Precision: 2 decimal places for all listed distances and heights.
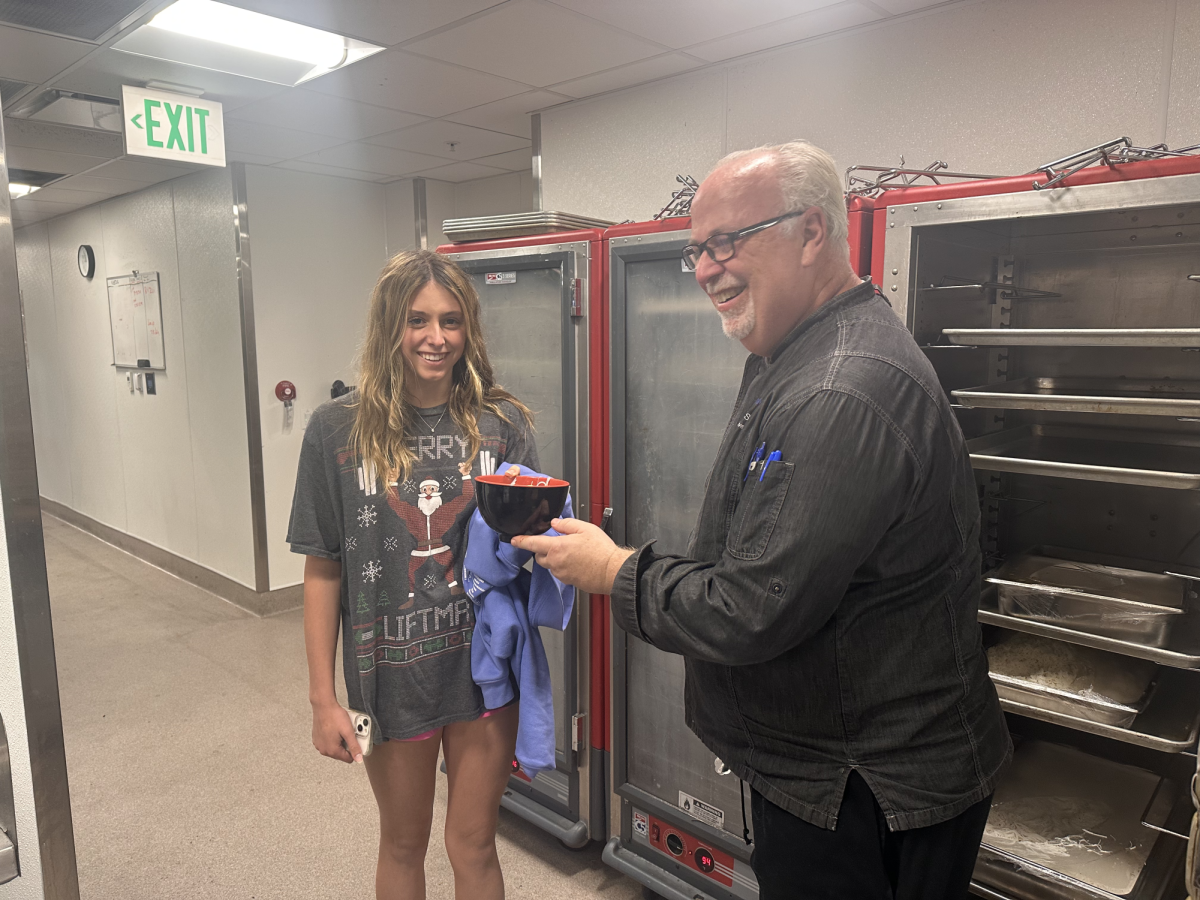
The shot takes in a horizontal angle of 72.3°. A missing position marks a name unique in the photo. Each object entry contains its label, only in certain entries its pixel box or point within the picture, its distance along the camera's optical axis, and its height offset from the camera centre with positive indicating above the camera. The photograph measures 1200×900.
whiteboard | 5.06 +0.13
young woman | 1.57 -0.41
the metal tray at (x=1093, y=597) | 1.50 -0.51
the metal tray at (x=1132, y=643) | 1.35 -0.53
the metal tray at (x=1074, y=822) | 1.54 -1.00
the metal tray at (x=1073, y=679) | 1.50 -0.68
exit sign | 2.91 +0.78
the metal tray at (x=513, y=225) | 2.25 +0.32
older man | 1.06 -0.33
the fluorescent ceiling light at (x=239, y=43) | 2.42 +0.92
